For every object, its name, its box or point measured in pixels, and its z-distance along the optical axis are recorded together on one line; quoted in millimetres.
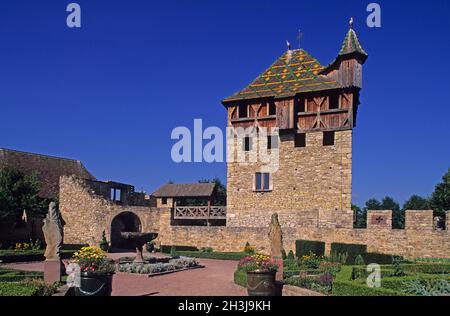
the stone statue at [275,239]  13242
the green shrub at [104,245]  29641
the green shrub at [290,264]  17328
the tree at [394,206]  75856
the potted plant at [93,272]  10820
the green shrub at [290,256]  22205
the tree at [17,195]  26609
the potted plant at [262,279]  11891
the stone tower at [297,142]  26547
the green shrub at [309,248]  23422
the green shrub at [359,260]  19372
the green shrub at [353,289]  10444
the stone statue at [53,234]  12930
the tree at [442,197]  40281
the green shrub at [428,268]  15776
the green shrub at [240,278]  14409
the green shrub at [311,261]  18547
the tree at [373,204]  94925
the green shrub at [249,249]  25891
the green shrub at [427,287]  10656
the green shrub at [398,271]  14147
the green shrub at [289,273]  14998
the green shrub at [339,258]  21328
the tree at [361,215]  67550
